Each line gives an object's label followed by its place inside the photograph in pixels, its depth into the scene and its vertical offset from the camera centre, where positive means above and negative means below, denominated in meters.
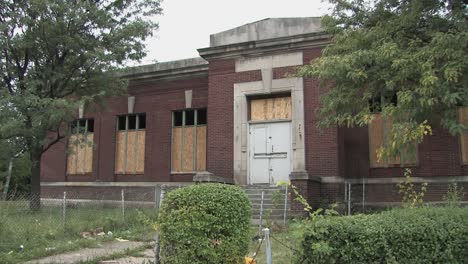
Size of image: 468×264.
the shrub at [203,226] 6.01 -0.74
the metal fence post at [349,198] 15.08 -0.95
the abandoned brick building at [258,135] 15.96 +1.35
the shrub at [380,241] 5.71 -0.90
